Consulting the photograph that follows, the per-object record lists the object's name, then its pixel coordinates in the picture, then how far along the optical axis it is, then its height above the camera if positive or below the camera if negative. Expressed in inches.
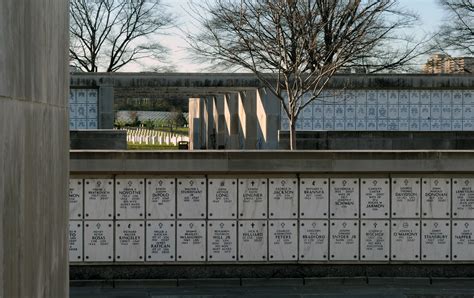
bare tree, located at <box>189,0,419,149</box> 813.9 +110.2
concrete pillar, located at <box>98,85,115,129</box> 975.0 +36.8
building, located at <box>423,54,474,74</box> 1678.2 +153.7
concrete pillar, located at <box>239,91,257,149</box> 1082.1 +27.0
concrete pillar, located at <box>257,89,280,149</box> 973.8 +23.4
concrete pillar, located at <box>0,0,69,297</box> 116.1 -1.4
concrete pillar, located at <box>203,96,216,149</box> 1549.2 +30.7
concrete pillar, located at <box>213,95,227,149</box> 1433.3 +30.4
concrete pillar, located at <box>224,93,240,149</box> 1246.9 +28.7
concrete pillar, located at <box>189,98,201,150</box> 1765.5 +34.1
